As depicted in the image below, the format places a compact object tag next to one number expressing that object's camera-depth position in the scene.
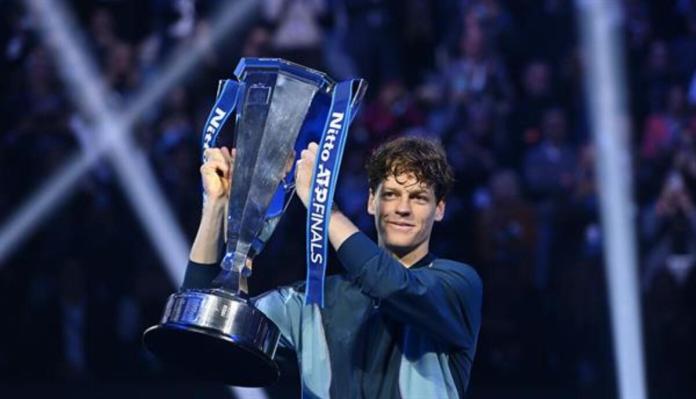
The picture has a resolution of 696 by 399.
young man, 6.70
